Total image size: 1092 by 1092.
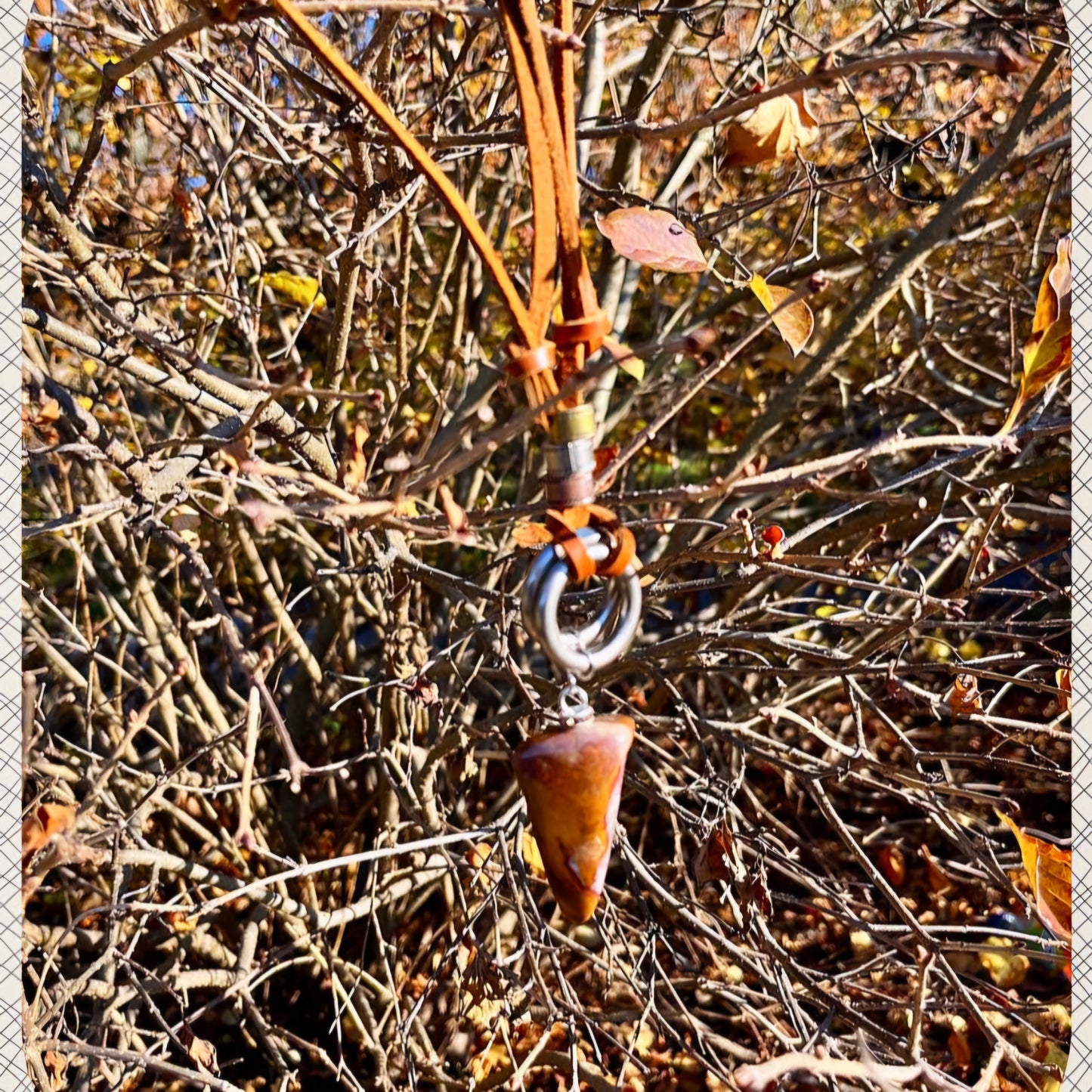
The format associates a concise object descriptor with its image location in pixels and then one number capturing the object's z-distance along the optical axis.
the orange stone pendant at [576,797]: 0.22
